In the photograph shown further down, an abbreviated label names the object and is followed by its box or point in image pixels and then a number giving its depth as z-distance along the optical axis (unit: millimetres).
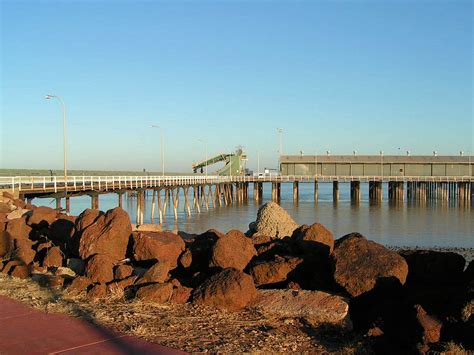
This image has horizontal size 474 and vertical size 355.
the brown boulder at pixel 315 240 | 9227
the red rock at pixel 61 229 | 11750
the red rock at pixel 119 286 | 7965
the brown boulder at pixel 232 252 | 8711
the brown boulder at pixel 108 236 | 9531
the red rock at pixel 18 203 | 18891
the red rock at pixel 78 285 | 8180
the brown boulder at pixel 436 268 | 8152
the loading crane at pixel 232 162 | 80500
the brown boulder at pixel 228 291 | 7305
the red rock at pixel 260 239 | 10430
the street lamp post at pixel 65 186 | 27650
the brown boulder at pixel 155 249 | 9305
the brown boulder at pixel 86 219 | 10091
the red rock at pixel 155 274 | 8180
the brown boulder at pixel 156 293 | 7613
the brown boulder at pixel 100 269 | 8508
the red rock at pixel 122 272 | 8594
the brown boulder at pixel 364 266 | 7504
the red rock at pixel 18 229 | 11906
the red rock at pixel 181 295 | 7625
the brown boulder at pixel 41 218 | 12930
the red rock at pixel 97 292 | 7883
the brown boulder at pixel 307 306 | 6941
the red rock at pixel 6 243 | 11703
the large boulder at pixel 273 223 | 13320
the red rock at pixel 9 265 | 10148
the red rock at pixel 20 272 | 9695
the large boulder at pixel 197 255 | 9391
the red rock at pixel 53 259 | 10414
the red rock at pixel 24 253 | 10875
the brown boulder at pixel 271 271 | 8453
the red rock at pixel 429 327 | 5863
